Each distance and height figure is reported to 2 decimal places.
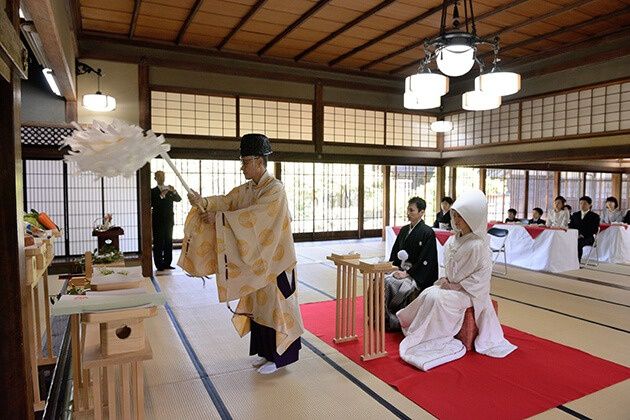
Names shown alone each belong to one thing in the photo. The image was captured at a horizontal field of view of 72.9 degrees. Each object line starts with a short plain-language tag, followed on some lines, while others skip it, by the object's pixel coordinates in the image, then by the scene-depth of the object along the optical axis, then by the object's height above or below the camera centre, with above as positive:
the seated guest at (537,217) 7.91 -0.45
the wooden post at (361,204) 11.37 -0.29
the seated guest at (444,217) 7.76 -0.45
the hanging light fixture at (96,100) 6.05 +1.34
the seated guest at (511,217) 8.28 -0.47
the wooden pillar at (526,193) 11.80 -0.01
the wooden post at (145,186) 6.72 +0.11
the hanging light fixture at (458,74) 3.36 +1.07
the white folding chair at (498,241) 6.95 -0.84
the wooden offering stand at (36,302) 2.26 -0.69
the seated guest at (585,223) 7.57 -0.56
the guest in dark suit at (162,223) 6.70 -0.47
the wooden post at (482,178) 10.75 +0.38
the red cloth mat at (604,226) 7.87 -0.62
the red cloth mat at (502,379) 2.52 -1.25
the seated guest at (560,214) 8.06 -0.40
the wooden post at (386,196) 10.95 -0.08
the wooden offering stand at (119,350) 1.64 -0.64
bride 3.28 -0.87
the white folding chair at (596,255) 7.49 -1.13
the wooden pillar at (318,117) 8.73 +1.57
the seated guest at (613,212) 9.09 -0.41
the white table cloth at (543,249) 6.75 -0.93
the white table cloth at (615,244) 7.71 -0.94
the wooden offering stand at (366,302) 3.24 -0.88
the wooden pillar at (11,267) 1.75 -0.31
